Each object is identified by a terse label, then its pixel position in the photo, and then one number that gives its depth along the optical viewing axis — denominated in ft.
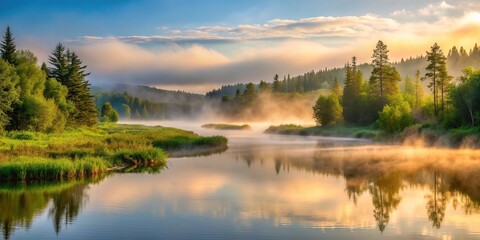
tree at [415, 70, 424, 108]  385.91
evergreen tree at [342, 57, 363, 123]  396.57
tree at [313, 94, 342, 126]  384.27
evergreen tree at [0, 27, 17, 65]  252.83
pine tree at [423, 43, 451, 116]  301.22
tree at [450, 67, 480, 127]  218.18
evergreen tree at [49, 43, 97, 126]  296.30
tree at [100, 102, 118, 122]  545.56
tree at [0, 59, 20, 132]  194.90
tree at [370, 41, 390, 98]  392.27
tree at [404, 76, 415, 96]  499.51
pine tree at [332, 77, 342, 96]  514.44
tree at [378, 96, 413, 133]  261.71
